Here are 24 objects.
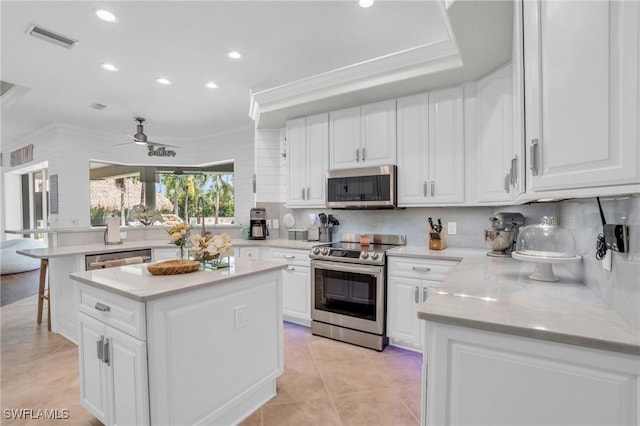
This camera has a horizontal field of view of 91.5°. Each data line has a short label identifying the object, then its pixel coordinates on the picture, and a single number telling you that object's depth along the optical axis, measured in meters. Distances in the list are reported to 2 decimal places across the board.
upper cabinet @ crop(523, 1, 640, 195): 0.81
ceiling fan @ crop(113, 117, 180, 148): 4.73
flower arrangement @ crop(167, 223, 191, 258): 2.03
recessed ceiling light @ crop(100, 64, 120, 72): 3.25
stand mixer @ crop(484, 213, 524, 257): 2.38
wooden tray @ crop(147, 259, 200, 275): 1.82
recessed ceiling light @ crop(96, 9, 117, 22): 2.36
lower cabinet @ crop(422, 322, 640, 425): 0.88
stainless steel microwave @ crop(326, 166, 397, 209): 3.14
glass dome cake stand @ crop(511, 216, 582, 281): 1.54
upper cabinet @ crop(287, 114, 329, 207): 3.59
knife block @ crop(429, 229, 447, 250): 2.96
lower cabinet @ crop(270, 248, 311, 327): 3.34
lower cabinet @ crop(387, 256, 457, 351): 2.65
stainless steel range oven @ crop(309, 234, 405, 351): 2.86
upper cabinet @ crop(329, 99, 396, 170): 3.18
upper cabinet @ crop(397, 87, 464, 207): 2.85
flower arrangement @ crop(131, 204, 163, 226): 4.28
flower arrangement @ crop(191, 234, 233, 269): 1.98
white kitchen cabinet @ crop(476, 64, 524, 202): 2.36
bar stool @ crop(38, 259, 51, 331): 3.45
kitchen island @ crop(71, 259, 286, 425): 1.49
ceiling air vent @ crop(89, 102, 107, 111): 4.43
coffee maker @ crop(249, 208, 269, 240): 4.06
